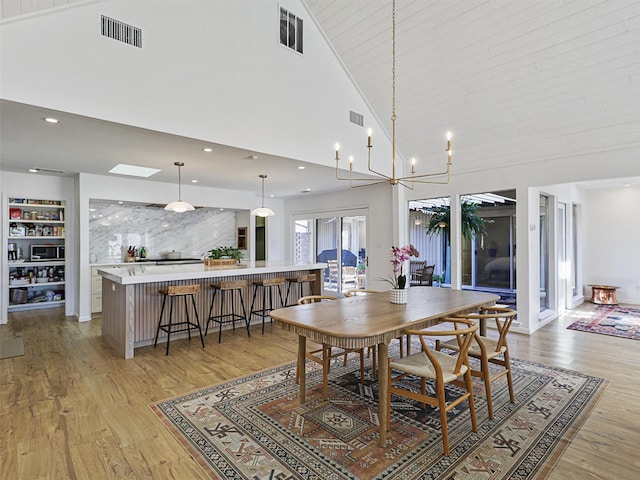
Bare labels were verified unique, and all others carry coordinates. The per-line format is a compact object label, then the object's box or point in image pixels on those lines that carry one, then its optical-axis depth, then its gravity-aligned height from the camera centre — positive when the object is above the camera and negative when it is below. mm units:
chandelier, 3428 +1122
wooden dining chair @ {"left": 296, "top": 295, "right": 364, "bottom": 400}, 2957 -1045
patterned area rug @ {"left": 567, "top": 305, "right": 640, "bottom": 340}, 5168 -1331
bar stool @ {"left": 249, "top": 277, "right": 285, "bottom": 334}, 5363 -776
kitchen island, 4160 -679
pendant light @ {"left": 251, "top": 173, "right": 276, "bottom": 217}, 5863 +502
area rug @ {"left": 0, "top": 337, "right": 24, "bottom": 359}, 4141 -1279
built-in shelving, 6336 -167
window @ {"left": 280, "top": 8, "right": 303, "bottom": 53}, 4805 +2933
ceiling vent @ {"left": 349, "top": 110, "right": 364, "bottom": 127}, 5730 +2033
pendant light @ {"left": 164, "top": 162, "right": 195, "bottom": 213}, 5113 +531
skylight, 5574 +1191
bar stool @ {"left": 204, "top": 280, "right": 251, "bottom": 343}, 4871 -867
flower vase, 3283 -507
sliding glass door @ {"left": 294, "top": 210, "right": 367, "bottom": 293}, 7560 -98
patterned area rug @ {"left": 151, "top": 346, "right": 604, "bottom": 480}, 2117 -1345
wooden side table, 7180 -1119
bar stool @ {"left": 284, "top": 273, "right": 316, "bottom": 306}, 5733 -672
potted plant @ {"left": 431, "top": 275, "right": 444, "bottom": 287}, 6473 -709
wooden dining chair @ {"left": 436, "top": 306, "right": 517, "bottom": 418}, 2670 -889
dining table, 2312 -578
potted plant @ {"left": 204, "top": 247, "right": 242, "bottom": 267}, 5400 -237
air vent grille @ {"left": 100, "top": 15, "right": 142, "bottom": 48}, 3299 +2027
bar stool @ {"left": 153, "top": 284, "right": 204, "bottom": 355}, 4348 -840
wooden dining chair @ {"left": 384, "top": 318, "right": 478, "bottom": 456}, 2273 -894
